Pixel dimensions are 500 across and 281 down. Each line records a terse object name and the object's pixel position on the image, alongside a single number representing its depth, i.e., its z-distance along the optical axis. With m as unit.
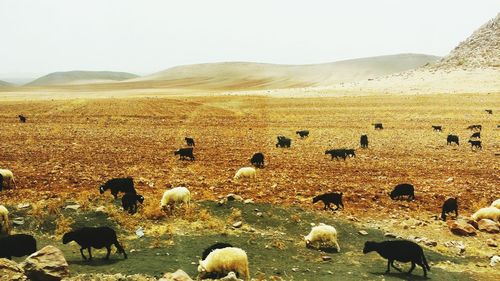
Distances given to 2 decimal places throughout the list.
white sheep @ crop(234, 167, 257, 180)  18.09
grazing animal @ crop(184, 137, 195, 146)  27.71
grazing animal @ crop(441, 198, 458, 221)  13.97
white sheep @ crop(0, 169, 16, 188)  16.02
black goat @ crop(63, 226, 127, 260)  10.12
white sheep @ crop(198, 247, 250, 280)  9.16
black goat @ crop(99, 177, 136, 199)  14.90
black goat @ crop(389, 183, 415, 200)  15.67
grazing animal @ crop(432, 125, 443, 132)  35.19
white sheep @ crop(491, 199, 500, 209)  14.42
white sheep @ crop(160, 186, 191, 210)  13.73
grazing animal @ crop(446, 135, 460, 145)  28.09
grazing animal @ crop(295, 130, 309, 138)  32.45
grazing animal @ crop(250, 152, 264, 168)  21.11
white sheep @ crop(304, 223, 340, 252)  11.36
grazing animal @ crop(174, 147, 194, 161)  22.73
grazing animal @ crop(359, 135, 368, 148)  27.17
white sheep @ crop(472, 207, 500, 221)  13.51
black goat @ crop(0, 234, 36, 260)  9.63
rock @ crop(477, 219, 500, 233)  12.87
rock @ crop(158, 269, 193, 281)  8.01
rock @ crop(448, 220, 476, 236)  12.66
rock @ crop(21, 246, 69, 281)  8.03
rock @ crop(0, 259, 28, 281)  7.60
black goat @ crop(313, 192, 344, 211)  14.51
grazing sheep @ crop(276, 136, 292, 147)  27.43
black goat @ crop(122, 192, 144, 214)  13.32
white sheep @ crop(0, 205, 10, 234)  11.45
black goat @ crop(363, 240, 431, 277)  10.05
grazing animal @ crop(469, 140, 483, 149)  26.62
